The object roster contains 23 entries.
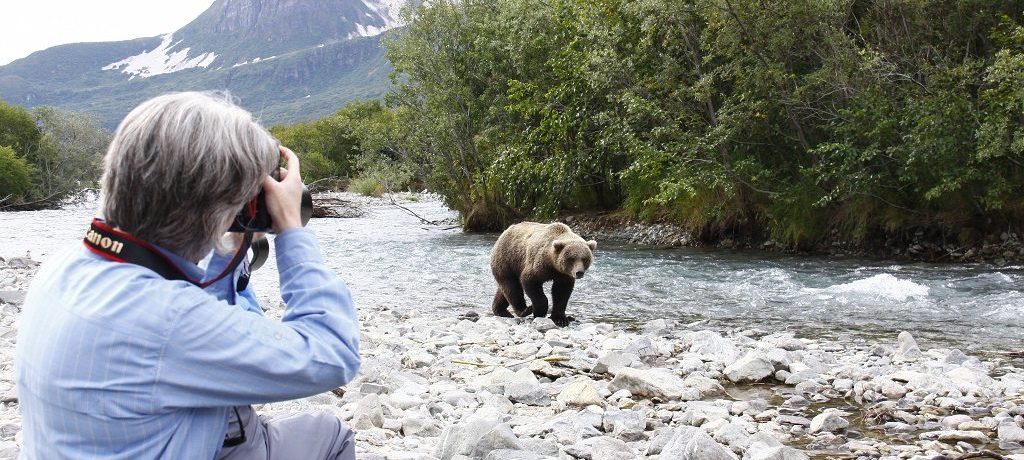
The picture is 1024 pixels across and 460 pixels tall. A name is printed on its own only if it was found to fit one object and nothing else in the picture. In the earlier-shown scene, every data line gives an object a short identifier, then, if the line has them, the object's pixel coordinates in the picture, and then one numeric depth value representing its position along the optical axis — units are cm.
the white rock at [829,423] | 452
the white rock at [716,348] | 647
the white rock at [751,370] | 584
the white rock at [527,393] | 520
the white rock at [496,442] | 368
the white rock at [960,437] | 430
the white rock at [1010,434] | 424
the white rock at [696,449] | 360
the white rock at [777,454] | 367
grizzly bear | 928
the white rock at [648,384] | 525
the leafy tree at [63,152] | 4578
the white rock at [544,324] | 882
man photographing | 167
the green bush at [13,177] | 4288
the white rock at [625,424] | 434
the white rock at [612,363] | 608
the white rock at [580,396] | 504
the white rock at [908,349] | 683
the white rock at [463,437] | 370
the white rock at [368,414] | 431
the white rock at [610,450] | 380
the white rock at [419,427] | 431
